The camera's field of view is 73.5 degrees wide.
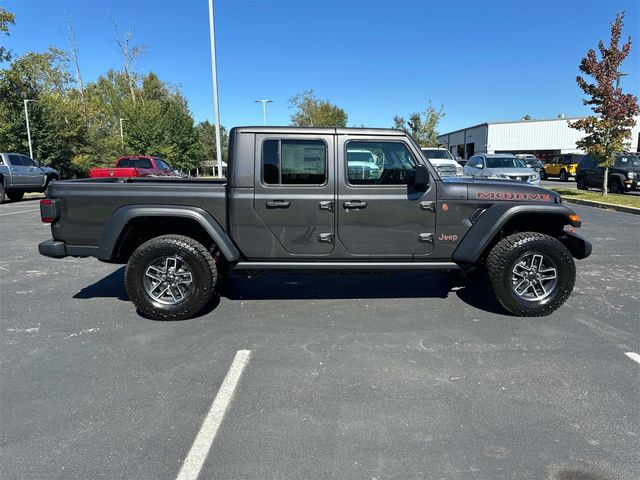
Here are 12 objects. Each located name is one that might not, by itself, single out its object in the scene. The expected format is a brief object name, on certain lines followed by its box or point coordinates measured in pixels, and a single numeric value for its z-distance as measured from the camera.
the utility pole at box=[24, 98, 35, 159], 28.21
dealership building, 48.40
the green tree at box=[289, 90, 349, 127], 43.41
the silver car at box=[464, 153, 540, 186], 15.84
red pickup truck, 19.17
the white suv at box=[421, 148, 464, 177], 16.27
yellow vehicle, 30.17
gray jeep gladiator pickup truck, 4.28
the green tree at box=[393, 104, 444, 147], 43.97
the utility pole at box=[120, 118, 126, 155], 39.95
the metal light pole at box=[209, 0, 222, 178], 16.81
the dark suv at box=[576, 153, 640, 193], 17.80
